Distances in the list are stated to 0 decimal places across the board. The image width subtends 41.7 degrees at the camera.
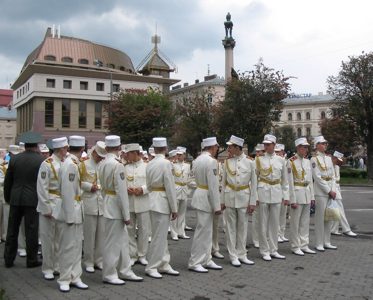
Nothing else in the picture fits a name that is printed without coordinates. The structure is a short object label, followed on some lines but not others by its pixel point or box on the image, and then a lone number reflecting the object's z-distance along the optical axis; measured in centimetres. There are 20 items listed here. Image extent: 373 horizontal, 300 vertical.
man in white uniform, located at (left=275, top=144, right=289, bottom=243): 1172
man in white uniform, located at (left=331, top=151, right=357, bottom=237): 1233
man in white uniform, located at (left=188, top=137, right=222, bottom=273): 834
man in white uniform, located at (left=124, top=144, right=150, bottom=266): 902
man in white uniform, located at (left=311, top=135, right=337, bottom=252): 1041
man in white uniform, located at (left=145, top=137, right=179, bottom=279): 796
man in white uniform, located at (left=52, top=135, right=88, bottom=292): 710
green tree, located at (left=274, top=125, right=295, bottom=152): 7875
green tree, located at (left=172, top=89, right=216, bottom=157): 3378
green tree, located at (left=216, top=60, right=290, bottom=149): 2698
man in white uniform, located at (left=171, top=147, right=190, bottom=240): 1210
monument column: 4672
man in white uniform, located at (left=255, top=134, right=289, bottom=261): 952
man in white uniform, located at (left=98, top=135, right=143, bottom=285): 739
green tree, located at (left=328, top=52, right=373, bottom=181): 4166
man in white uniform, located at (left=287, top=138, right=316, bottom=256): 998
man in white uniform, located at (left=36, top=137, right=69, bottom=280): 756
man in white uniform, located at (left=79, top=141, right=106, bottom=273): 823
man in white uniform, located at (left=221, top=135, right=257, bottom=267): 891
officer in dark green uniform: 856
